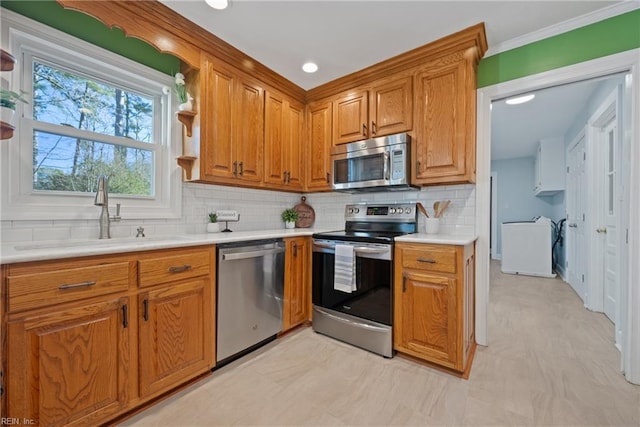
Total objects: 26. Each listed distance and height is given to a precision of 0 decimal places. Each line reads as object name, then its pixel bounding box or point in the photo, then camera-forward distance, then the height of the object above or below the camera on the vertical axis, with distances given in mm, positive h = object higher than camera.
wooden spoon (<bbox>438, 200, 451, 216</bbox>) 2421 +71
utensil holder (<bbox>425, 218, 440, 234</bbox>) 2402 -100
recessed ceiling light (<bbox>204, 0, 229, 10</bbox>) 1749 +1361
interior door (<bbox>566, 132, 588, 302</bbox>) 3451 -31
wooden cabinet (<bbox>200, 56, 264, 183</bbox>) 2162 +756
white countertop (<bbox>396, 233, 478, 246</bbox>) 1822 -182
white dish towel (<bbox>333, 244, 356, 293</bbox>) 2193 -461
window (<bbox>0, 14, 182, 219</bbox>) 1582 +540
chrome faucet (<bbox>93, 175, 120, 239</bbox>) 1721 +39
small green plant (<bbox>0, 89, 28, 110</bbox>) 1261 +532
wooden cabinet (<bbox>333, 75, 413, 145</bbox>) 2396 +971
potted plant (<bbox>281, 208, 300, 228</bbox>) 3105 -48
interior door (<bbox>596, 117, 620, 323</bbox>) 2672 -32
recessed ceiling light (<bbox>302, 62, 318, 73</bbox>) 2514 +1371
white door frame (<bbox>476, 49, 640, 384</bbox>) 1751 +277
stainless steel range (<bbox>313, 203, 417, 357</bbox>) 2105 -575
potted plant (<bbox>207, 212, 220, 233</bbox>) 2412 -104
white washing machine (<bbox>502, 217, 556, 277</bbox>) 4723 -601
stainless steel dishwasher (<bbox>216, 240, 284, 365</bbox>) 1899 -630
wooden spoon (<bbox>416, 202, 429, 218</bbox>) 2521 +43
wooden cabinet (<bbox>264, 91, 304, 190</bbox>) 2663 +739
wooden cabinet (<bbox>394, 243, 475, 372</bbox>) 1830 -633
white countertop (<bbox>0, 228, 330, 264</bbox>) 1145 -185
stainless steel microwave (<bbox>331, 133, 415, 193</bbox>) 2307 +446
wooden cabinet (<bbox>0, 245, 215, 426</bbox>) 1129 -599
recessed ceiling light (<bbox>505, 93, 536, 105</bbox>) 3021 +1281
